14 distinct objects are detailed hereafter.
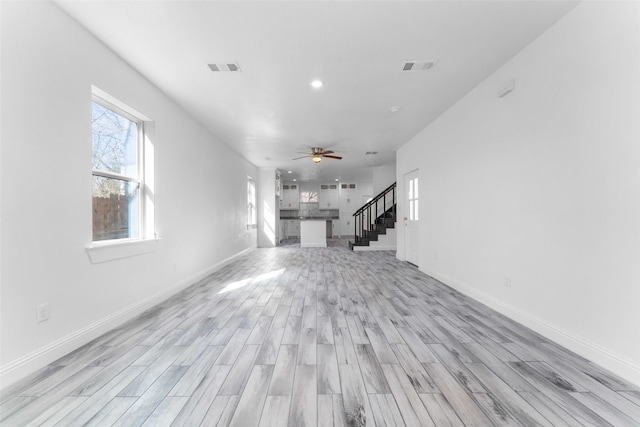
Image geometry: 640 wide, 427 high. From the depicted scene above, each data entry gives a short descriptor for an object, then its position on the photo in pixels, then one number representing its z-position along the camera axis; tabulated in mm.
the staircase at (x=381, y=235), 8383
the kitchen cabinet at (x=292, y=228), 13086
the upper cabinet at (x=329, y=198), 13461
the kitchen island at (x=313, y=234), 9461
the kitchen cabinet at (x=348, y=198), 13312
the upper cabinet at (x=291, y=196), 13242
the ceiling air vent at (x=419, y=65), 2795
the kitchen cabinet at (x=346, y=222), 13352
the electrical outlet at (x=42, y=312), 1882
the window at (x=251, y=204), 8242
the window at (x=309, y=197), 13469
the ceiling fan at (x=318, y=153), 6215
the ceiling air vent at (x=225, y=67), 2798
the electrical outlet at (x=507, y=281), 2808
